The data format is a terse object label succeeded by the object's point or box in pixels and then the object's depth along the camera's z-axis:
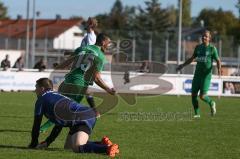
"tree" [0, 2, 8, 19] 135.50
